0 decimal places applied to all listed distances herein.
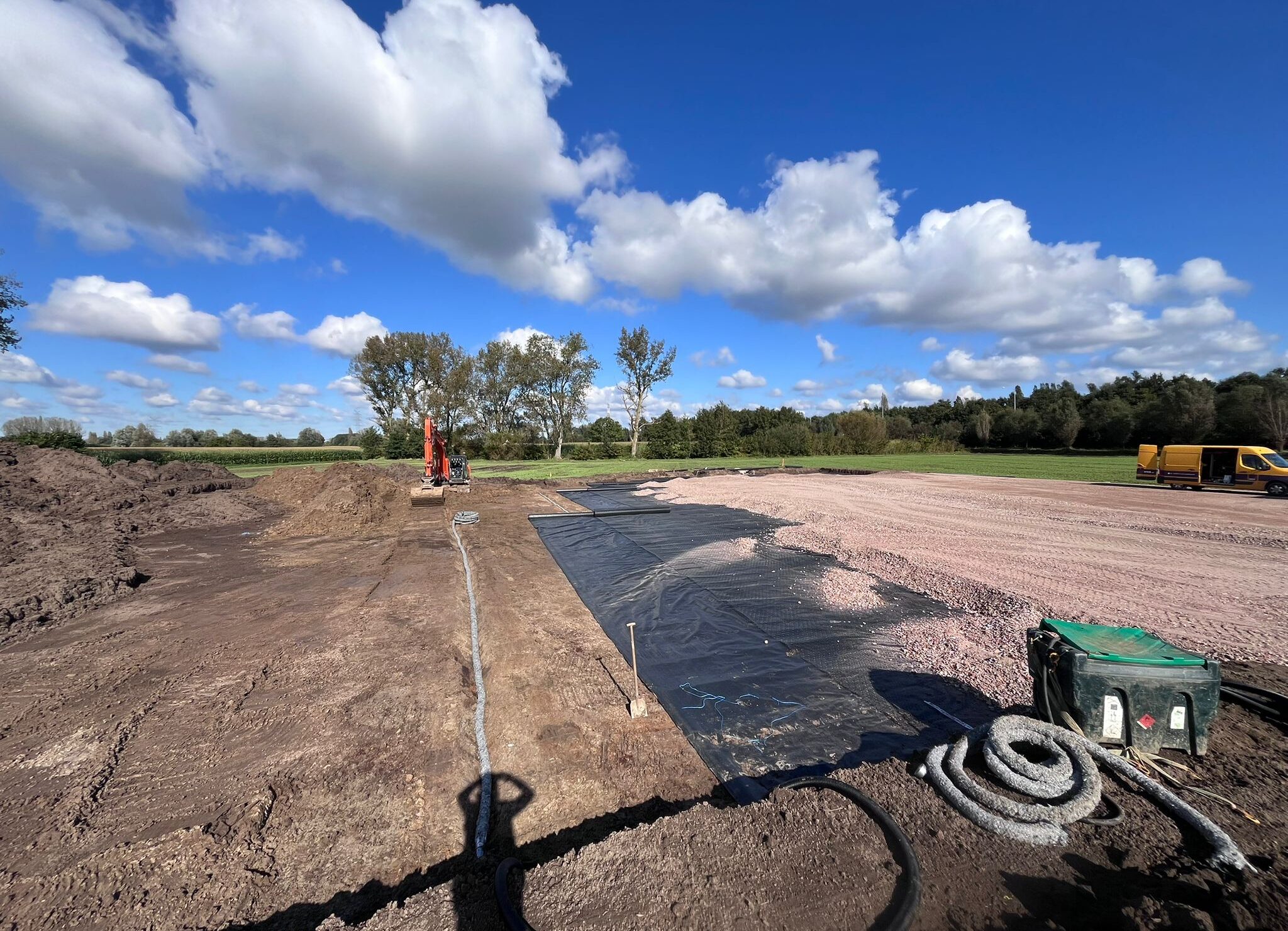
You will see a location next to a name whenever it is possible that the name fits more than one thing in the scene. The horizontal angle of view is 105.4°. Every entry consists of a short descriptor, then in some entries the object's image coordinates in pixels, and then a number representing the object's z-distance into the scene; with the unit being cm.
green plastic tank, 266
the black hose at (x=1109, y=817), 235
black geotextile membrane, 356
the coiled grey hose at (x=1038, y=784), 230
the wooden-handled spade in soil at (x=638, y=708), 396
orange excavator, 1575
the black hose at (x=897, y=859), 192
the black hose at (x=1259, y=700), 328
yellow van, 1702
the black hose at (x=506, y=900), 188
